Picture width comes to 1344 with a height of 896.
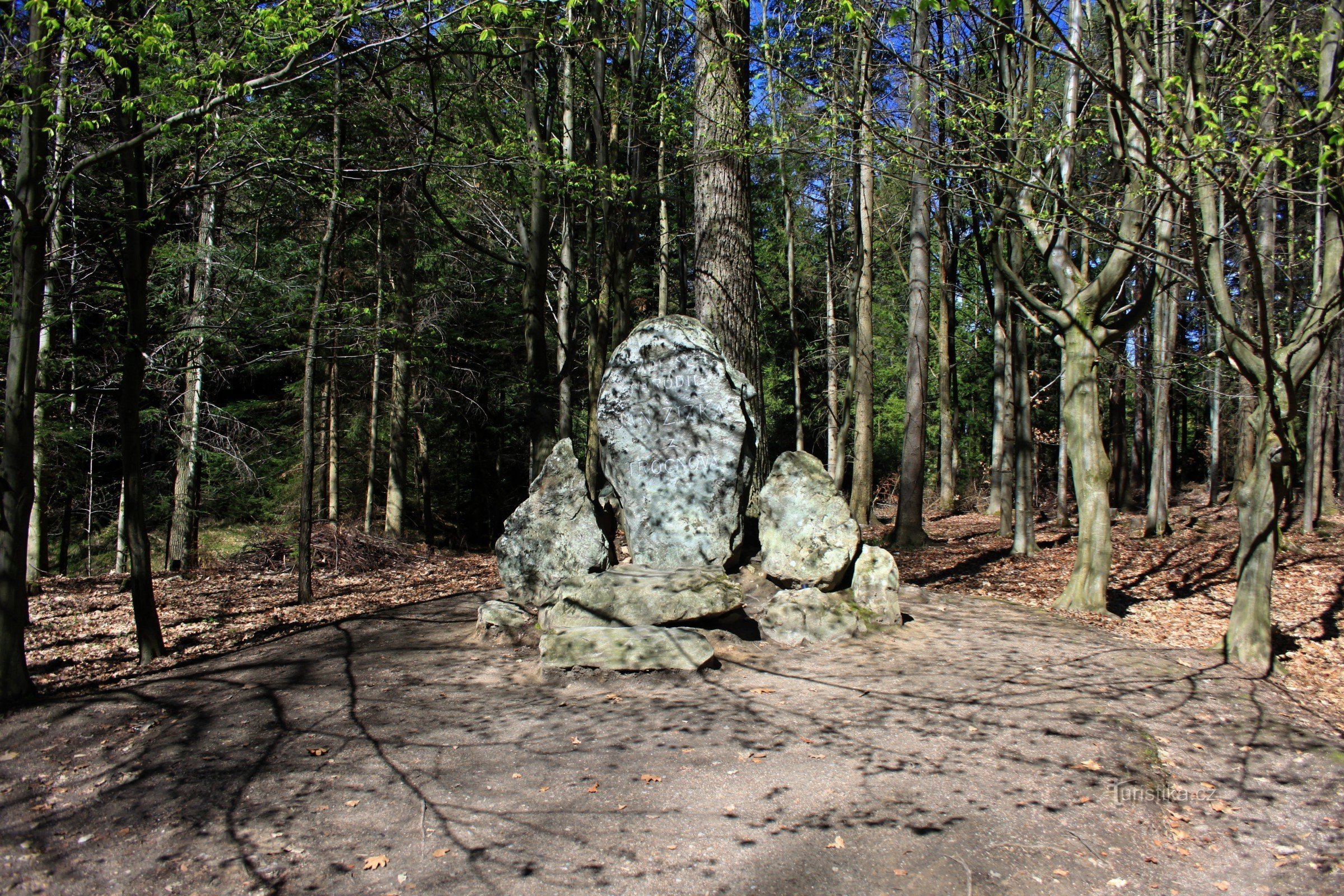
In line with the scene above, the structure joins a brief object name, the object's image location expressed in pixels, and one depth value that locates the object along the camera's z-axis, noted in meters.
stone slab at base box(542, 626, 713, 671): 6.17
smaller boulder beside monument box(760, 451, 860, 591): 7.40
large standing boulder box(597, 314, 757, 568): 7.67
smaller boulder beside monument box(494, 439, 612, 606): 7.55
